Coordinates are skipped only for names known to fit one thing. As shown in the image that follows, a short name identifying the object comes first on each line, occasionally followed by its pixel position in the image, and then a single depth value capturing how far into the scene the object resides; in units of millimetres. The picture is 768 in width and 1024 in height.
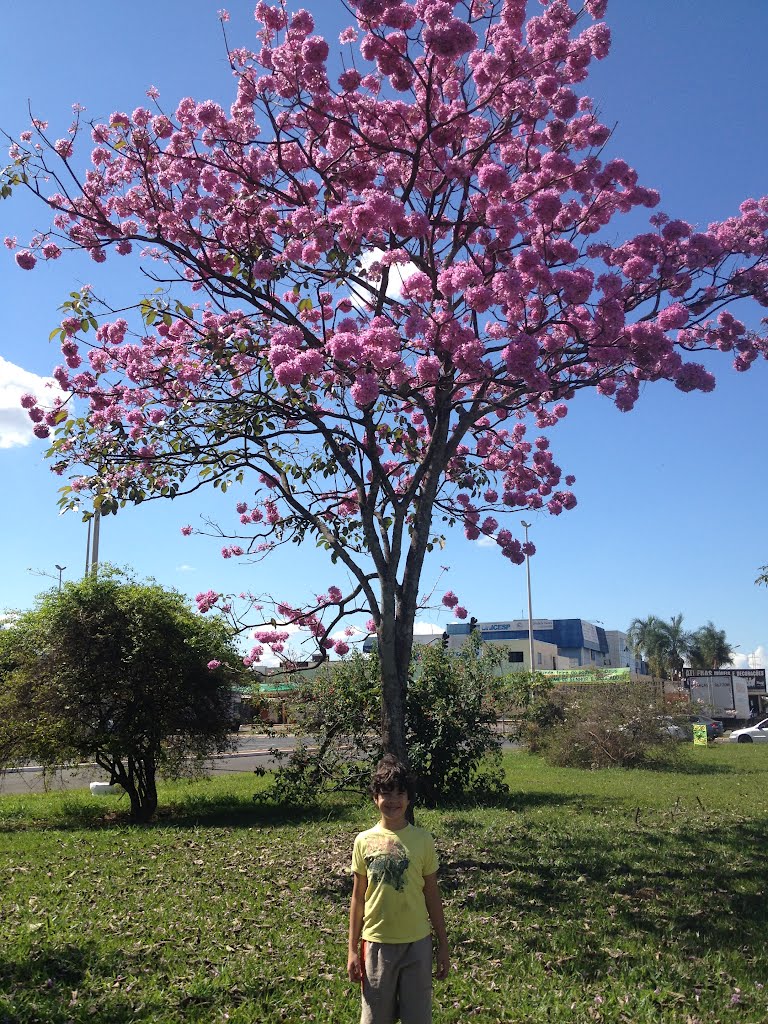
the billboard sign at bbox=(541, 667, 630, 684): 22047
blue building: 74750
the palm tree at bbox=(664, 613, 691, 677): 74375
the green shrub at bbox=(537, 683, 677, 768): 19391
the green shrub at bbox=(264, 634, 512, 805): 12508
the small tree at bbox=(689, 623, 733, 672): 77125
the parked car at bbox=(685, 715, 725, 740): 33859
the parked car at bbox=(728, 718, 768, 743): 35719
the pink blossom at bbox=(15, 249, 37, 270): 8742
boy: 3361
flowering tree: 7219
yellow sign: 29750
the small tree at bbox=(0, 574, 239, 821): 11938
